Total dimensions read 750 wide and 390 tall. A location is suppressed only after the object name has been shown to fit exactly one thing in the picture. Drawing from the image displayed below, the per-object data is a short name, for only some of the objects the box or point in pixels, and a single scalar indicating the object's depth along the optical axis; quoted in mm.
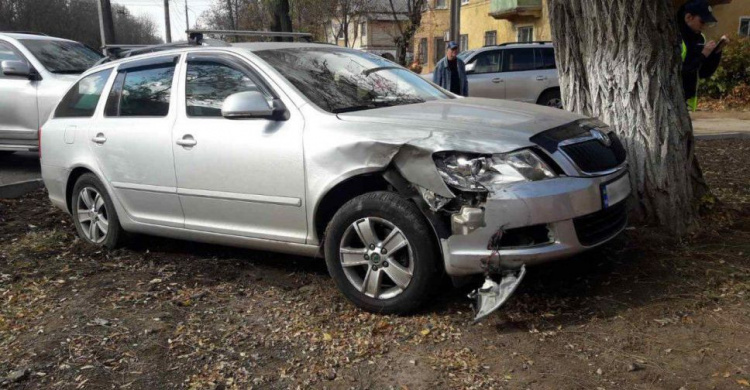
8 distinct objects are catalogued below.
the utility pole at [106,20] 17547
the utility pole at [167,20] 33719
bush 18172
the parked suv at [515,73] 13664
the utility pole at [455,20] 16567
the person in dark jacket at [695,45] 5312
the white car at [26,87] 8461
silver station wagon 3527
